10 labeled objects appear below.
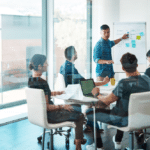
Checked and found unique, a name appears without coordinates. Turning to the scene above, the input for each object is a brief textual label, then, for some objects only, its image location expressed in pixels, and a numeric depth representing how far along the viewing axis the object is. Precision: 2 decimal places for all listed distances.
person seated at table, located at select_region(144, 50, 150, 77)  2.87
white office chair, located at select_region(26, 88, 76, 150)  2.34
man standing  3.38
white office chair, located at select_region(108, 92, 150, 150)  2.24
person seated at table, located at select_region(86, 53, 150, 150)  2.40
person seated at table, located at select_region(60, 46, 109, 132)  3.28
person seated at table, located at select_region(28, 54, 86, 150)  2.53
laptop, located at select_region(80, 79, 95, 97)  2.66
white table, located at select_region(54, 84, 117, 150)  2.50
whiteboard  3.24
